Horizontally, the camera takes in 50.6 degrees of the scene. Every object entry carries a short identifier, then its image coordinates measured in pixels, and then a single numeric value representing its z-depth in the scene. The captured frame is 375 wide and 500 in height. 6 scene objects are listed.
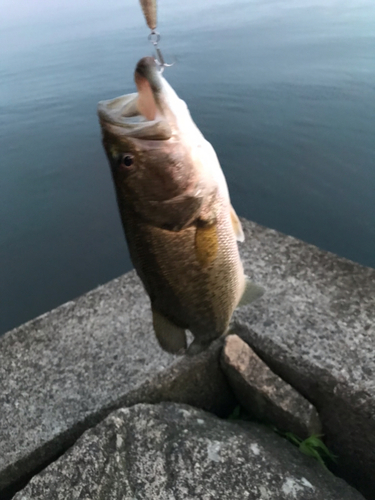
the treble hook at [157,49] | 0.37
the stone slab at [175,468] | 0.47
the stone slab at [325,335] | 0.56
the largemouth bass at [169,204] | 0.36
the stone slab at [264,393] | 0.58
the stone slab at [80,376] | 0.58
